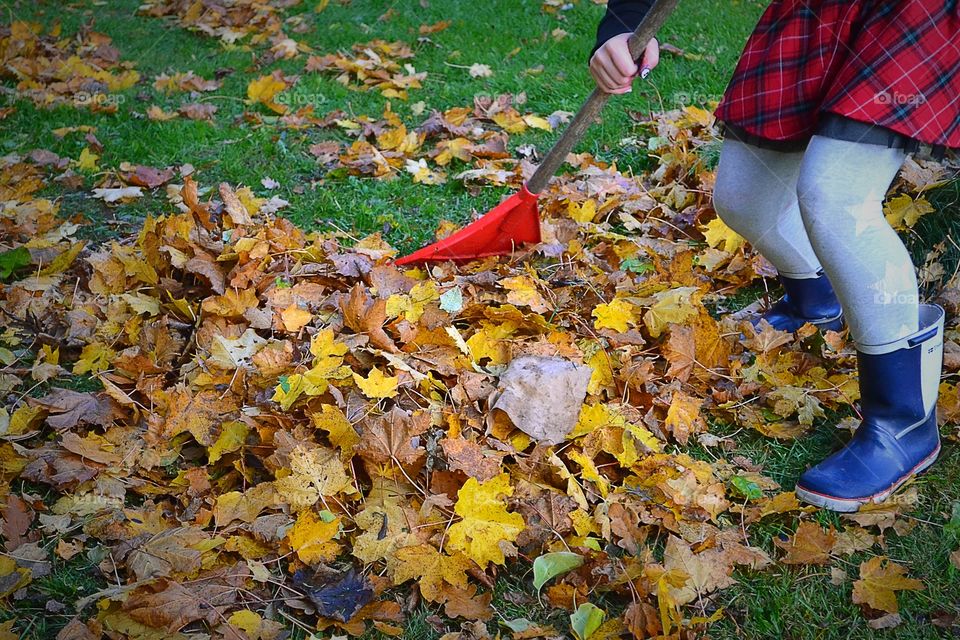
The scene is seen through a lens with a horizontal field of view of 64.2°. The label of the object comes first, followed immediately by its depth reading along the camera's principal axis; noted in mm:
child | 1362
